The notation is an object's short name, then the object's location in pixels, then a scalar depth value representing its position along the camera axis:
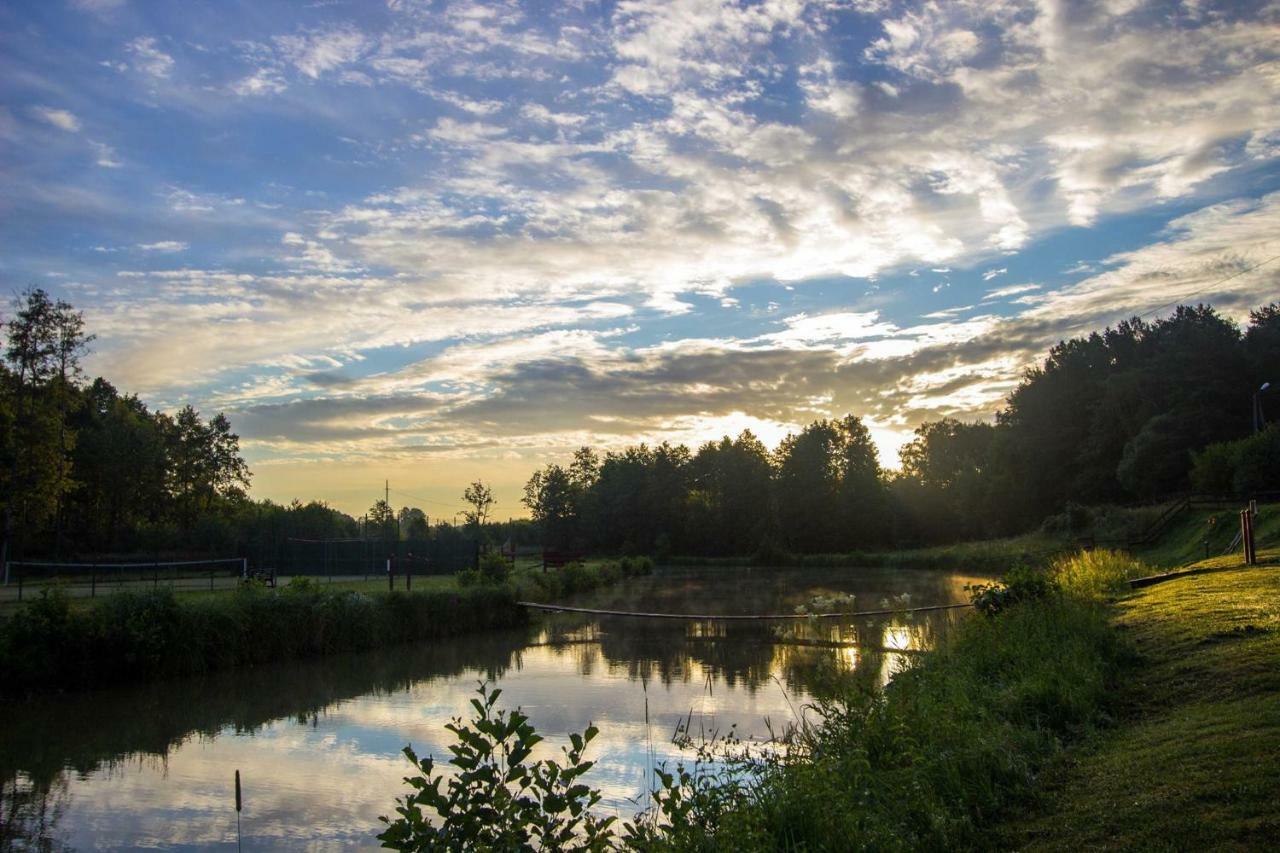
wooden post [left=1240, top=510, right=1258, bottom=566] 17.14
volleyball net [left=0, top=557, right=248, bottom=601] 27.45
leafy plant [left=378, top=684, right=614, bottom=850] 4.46
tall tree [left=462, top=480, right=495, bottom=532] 98.62
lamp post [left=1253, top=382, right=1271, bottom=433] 45.38
